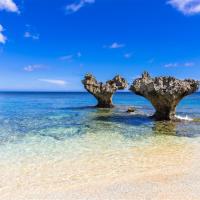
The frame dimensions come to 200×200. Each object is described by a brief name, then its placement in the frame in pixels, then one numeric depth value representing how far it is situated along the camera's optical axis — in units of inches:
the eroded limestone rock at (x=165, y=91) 938.7
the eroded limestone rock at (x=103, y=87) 1517.0
